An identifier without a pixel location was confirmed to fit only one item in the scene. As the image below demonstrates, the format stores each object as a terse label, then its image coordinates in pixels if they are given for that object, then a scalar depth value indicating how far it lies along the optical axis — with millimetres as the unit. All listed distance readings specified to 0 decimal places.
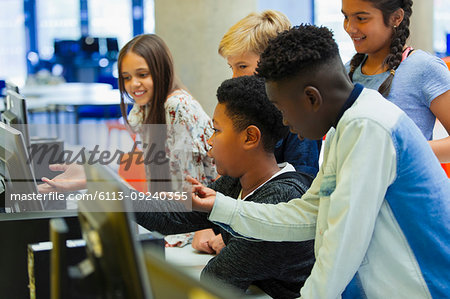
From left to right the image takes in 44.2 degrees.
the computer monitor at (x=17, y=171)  1437
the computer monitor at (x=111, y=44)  11914
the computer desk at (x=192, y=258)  1540
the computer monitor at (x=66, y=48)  12086
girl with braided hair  1871
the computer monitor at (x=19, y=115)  2025
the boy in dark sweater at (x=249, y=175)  1521
